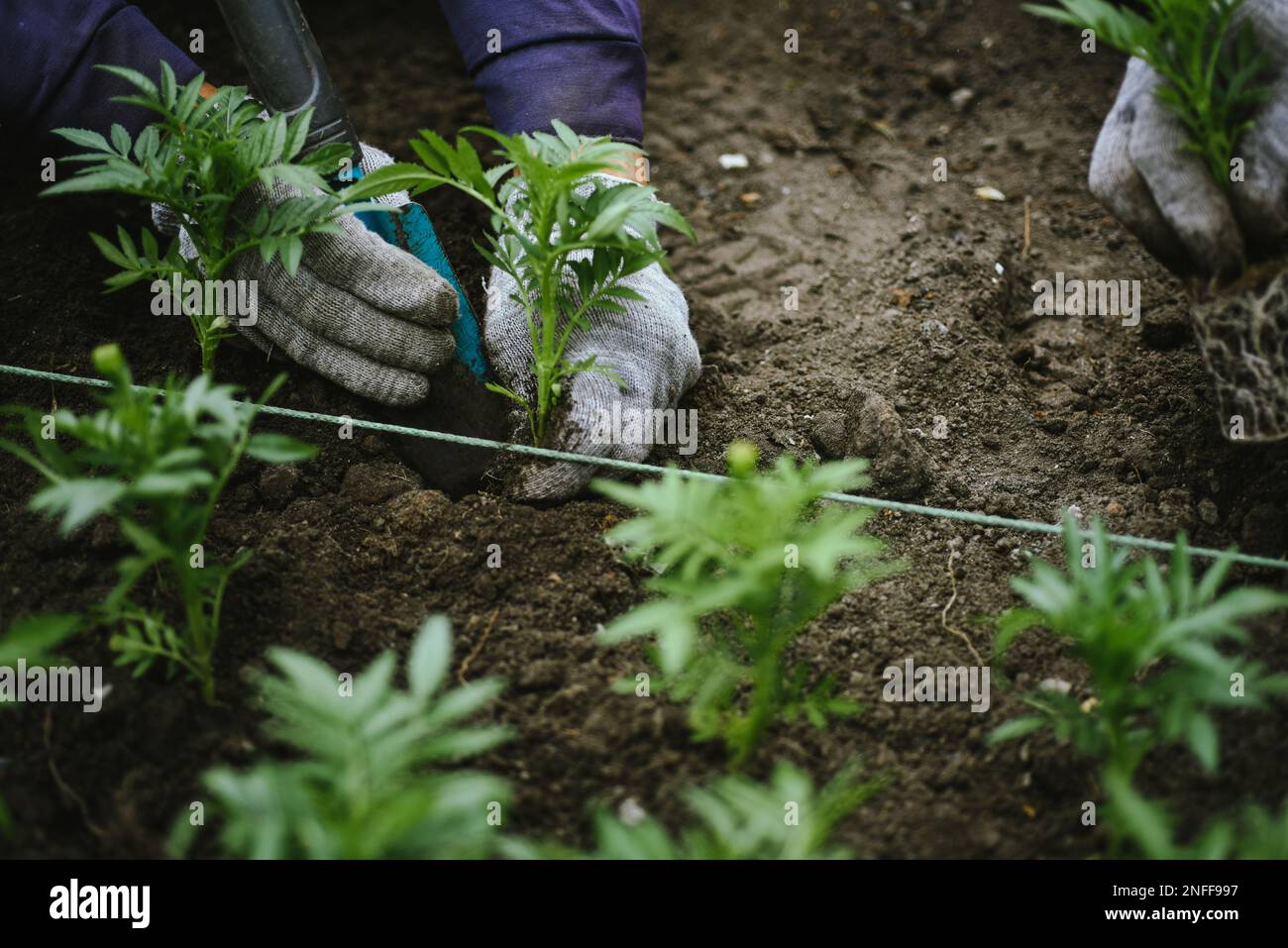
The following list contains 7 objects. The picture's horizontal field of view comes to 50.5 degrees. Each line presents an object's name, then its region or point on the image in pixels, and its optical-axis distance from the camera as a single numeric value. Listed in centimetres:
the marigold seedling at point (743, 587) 45
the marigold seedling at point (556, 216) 54
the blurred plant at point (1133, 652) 44
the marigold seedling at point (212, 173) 56
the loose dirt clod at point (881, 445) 63
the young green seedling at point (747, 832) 42
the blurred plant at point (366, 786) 40
